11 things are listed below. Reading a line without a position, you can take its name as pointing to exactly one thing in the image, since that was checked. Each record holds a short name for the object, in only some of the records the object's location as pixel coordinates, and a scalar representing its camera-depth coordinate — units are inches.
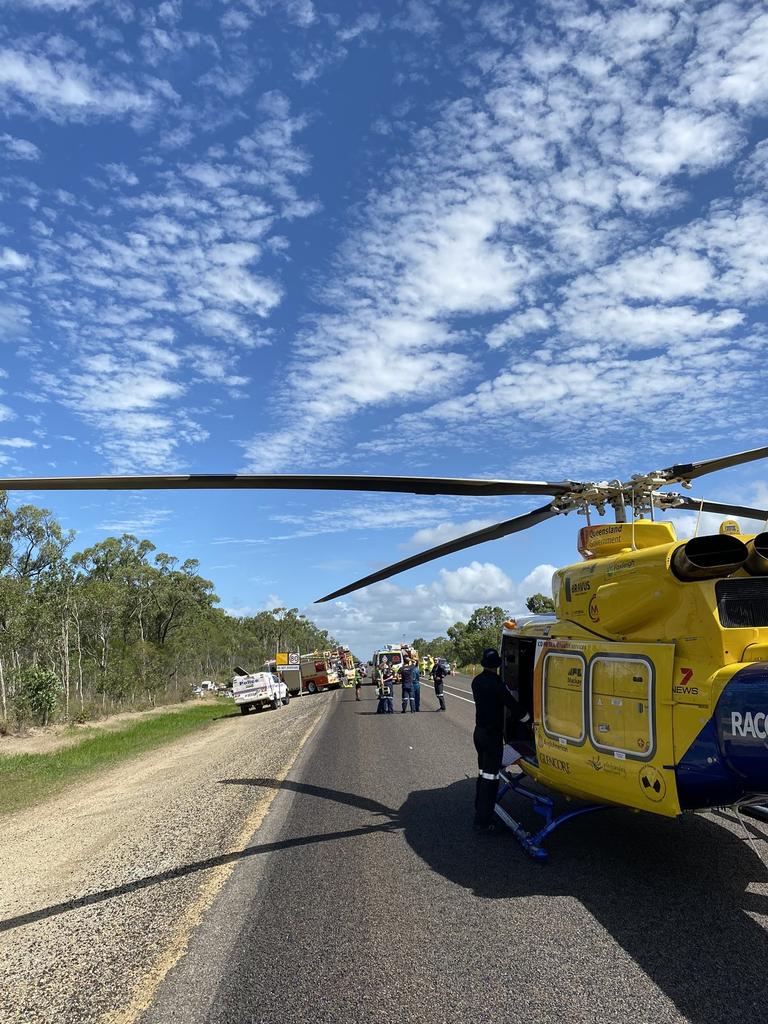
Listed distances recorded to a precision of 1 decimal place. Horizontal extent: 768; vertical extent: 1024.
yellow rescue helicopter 172.7
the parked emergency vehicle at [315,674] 1790.1
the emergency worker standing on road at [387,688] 898.1
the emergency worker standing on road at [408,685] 887.7
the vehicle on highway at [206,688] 2423.8
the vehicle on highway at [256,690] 1289.4
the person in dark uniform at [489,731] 261.4
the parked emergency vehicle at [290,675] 1774.1
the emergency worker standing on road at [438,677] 889.5
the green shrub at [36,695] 985.5
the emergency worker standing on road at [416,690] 886.6
